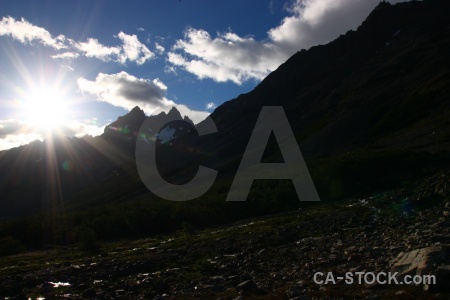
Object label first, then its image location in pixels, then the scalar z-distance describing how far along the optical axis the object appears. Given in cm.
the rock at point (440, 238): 1642
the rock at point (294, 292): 1480
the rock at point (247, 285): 1756
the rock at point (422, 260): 1350
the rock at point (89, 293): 2038
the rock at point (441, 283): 1240
